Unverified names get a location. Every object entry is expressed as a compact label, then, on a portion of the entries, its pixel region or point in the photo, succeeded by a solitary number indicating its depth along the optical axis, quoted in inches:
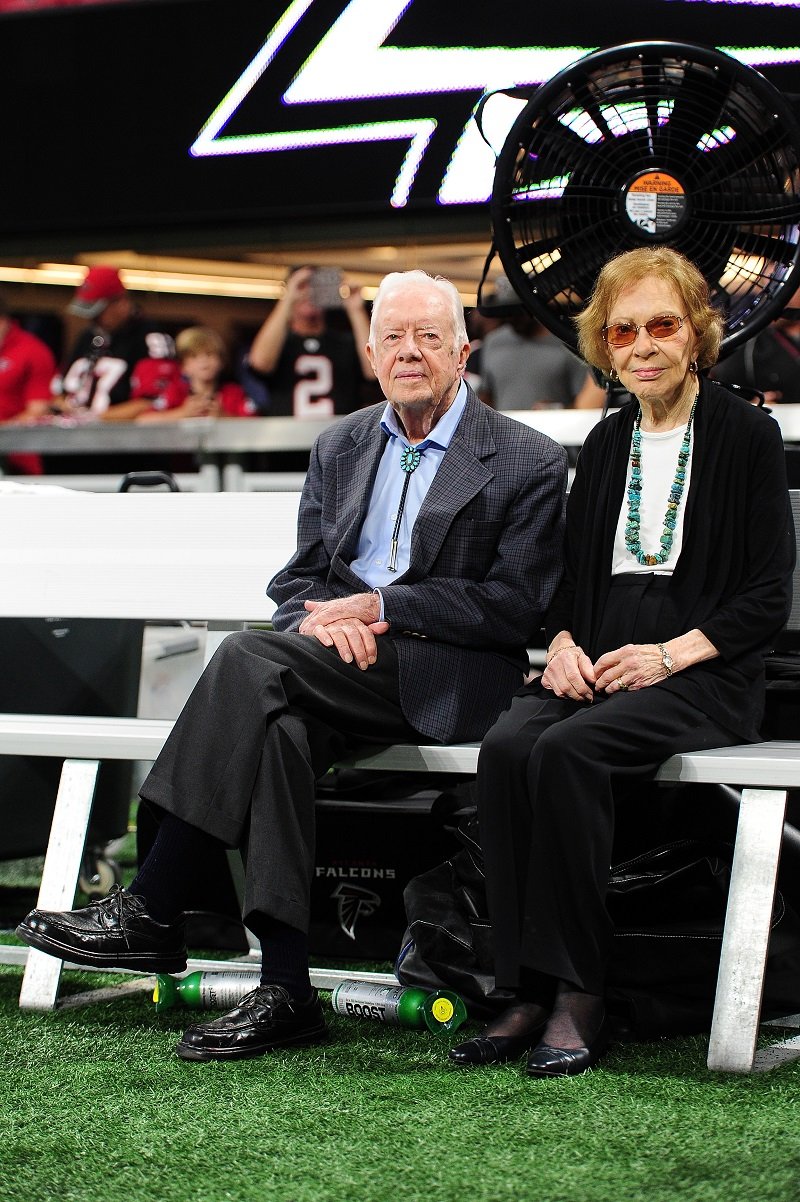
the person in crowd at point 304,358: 573.3
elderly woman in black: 186.4
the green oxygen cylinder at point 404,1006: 201.6
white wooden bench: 220.7
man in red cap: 597.9
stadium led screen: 657.0
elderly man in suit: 197.0
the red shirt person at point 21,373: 637.9
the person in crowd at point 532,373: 476.1
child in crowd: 583.2
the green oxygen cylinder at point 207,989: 212.8
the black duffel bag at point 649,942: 199.5
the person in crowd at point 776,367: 321.4
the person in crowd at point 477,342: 514.0
